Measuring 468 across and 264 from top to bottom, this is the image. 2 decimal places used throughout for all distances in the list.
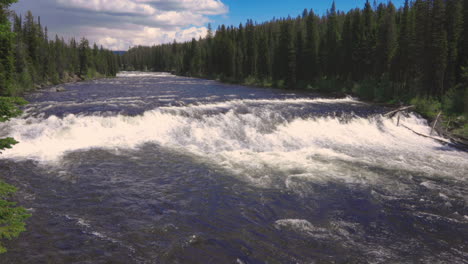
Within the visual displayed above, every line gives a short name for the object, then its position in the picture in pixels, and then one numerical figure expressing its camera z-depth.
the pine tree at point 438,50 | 39.34
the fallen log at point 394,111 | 28.21
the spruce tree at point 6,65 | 38.22
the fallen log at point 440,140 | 21.30
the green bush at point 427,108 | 30.34
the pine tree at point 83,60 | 95.88
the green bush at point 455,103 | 31.42
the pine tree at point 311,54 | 66.25
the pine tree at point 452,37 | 39.41
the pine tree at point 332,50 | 64.81
